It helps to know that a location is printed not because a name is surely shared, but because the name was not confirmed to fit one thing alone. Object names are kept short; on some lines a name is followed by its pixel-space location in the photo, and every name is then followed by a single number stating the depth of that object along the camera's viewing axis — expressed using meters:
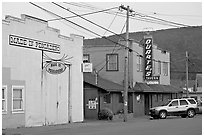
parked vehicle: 35.91
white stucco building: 23.47
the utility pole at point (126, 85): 30.59
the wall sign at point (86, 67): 29.41
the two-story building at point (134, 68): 40.03
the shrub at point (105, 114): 33.12
